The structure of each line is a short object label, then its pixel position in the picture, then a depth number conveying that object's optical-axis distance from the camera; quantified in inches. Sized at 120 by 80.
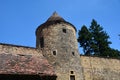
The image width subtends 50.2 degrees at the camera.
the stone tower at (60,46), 442.8
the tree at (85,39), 755.1
